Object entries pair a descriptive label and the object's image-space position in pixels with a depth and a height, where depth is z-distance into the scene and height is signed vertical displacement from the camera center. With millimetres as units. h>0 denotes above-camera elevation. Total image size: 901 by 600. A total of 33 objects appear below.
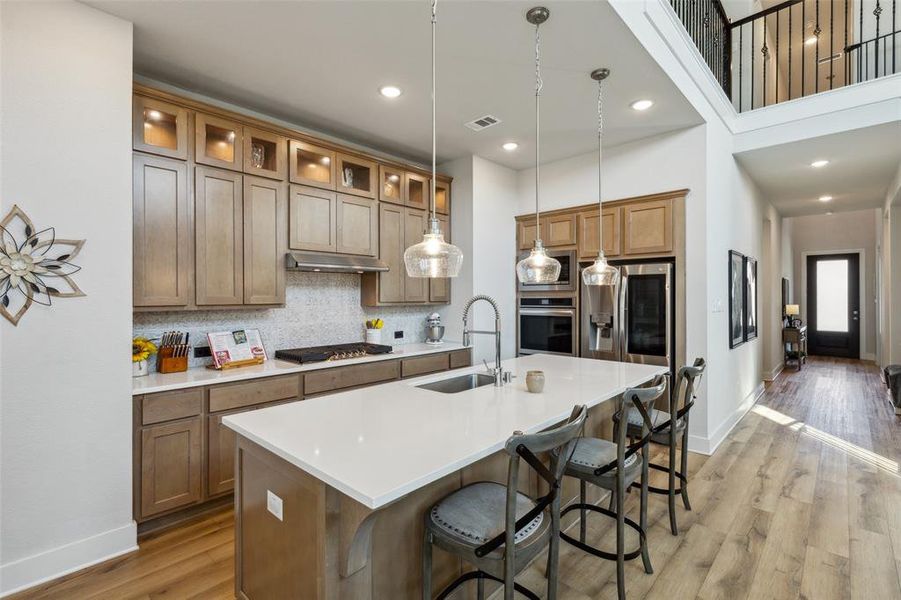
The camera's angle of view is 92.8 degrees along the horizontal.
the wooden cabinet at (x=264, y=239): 3174 +483
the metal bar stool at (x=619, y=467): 1905 -793
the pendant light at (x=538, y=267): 2521 +206
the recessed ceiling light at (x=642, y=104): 3355 +1559
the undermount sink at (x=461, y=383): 2613 -505
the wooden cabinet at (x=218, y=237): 2912 +461
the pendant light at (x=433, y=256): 1910 +206
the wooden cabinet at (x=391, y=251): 4125 +500
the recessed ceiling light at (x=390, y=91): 3127 +1563
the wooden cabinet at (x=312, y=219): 3447 +693
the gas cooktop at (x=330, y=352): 3260 -407
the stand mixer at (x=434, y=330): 4699 -305
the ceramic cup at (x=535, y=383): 2234 -422
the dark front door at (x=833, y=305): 9070 -81
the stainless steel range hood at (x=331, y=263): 3379 +332
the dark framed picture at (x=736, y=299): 4387 +27
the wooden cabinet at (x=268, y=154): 3246 +1158
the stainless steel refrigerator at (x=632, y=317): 3975 -148
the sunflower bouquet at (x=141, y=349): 2660 -291
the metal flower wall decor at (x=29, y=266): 1996 +179
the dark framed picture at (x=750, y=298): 5090 +40
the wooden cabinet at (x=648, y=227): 3947 +702
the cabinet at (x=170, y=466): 2451 -963
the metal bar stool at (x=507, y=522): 1308 -772
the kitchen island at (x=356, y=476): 1342 -574
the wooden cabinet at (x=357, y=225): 3789 +699
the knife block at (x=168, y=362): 2850 -396
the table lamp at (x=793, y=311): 8007 -182
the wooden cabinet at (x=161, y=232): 2637 +448
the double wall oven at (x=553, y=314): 4566 -134
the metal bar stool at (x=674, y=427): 2430 -775
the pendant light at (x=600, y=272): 2877 +206
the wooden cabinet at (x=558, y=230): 4598 +784
